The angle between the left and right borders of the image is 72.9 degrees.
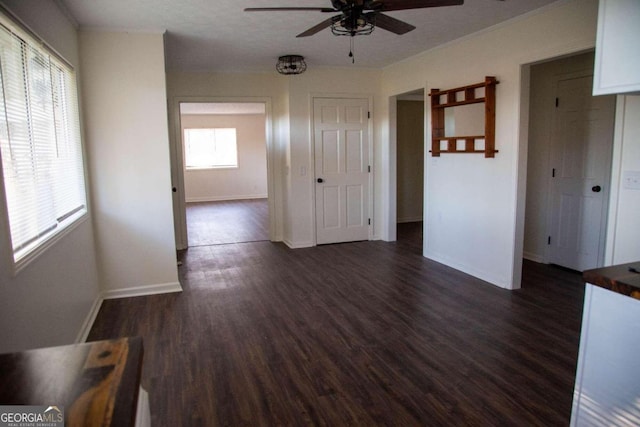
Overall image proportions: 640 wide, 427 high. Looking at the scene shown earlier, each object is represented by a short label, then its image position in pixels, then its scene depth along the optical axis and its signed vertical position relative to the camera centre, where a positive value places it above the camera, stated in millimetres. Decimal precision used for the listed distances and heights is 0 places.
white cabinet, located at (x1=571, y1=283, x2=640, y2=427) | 1565 -797
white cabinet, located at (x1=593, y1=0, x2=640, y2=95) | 1854 +452
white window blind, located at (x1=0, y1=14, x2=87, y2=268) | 2033 +92
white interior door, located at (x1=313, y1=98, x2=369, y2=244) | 5875 -185
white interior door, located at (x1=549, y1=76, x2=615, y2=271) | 4215 -223
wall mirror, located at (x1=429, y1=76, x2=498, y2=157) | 4020 +341
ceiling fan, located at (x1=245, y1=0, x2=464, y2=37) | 2375 +812
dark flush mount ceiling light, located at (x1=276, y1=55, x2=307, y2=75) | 4926 +1035
